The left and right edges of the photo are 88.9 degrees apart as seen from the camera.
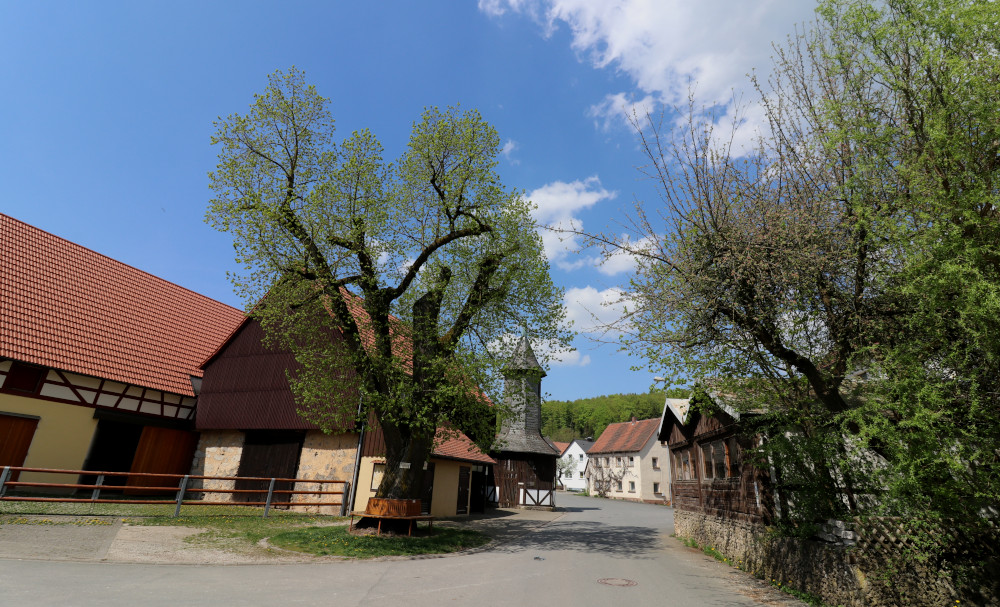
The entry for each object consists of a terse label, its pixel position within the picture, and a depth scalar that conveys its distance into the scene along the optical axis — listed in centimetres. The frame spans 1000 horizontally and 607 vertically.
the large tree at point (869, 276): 568
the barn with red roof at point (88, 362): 1678
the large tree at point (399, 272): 1401
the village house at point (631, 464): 5188
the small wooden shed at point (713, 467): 1248
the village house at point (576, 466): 7594
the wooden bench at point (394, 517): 1330
